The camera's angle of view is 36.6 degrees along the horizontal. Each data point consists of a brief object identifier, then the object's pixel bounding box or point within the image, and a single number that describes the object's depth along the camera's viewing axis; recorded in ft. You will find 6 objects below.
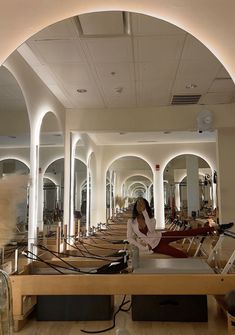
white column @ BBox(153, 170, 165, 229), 18.75
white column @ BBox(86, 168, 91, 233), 18.60
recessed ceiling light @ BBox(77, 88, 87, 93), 13.93
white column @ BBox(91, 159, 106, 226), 19.39
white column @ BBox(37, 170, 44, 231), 11.71
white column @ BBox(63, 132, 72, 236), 15.71
